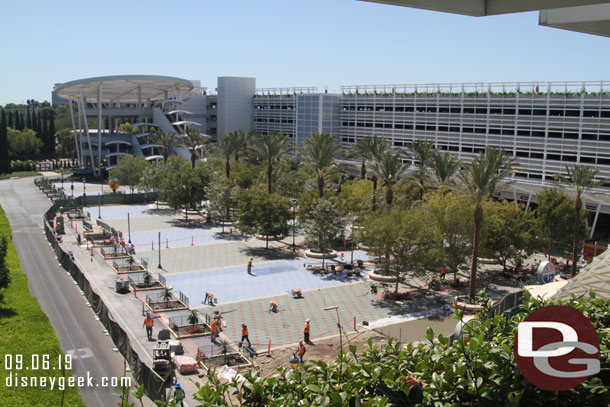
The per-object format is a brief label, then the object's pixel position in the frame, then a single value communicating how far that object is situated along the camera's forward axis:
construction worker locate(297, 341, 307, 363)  23.78
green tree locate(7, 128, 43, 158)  117.56
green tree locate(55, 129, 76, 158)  128.25
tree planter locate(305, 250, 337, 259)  43.84
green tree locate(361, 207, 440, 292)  33.97
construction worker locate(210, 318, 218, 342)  26.78
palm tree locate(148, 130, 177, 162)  75.06
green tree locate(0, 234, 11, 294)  28.84
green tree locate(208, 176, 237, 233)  53.38
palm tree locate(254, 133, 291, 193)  53.12
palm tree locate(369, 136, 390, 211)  44.51
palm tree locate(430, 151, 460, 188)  41.97
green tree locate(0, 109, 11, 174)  97.75
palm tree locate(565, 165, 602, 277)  37.09
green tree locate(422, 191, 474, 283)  35.69
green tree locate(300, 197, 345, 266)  41.94
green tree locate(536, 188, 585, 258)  42.34
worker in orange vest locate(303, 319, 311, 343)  26.70
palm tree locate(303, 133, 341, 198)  46.91
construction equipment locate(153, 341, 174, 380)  22.56
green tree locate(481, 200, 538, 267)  37.68
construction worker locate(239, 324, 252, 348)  25.72
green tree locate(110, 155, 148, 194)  73.12
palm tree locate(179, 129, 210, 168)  68.25
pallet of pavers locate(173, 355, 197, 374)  23.25
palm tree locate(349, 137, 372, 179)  46.12
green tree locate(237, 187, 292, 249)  45.09
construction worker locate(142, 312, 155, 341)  27.00
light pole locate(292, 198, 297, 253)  46.06
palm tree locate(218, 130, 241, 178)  60.62
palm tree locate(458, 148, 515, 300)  30.78
